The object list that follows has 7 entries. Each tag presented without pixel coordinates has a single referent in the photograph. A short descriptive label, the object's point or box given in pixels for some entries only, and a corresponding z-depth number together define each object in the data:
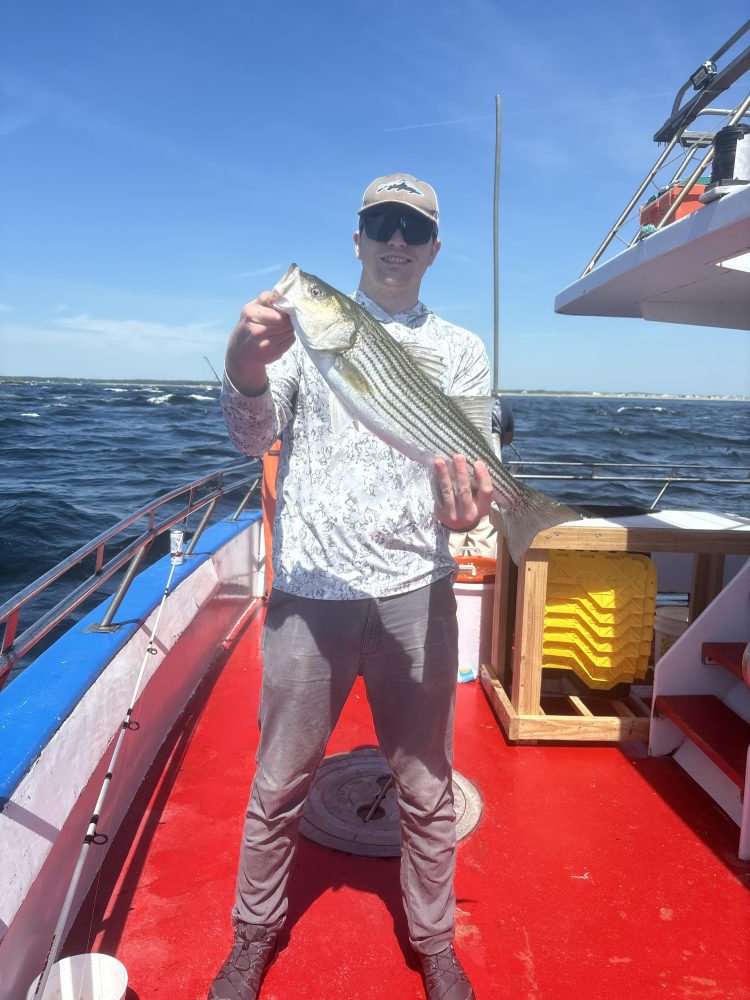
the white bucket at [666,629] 5.01
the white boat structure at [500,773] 2.75
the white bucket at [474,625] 5.52
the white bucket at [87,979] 2.35
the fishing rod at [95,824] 2.13
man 2.50
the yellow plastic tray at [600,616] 4.68
